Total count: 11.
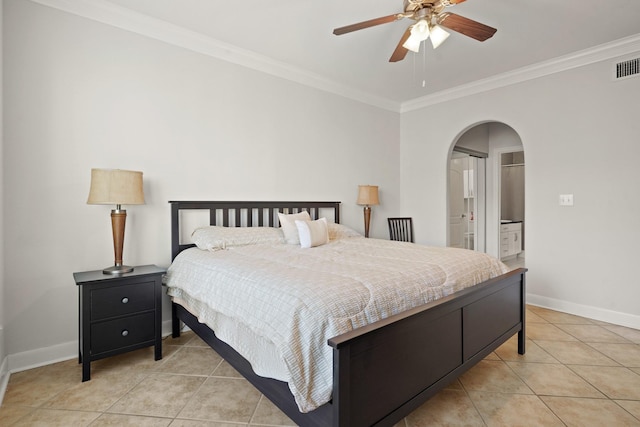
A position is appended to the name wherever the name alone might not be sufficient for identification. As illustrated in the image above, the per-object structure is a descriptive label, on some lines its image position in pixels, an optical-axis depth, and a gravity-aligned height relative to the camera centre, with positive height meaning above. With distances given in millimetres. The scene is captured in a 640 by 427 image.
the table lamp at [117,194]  2221 +106
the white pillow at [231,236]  2665 -238
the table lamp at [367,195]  4262 +183
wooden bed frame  1247 -716
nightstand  2088 -703
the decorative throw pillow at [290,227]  3018 -170
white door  5518 +79
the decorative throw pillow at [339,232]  3455 -255
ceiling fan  1985 +1204
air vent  3012 +1318
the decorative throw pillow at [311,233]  2874 -222
